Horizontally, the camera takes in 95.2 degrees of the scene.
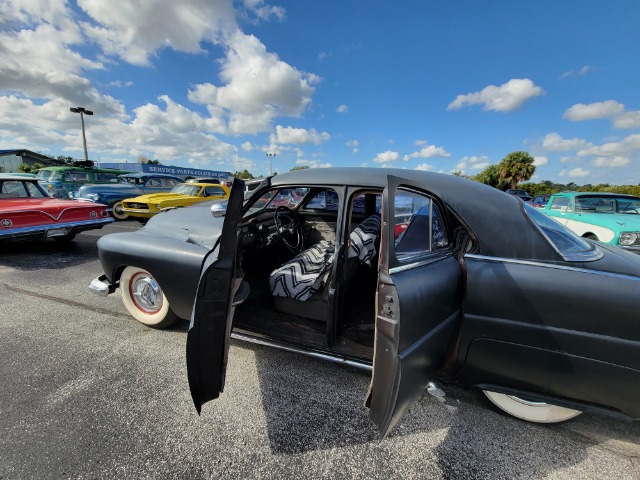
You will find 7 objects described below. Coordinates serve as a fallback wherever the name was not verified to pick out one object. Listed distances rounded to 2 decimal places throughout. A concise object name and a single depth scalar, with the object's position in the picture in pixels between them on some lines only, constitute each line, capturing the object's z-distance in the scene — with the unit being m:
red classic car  4.96
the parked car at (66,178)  11.62
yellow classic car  9.45
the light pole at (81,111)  24.00
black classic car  1.45
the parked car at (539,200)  13.89
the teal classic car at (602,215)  5.04
